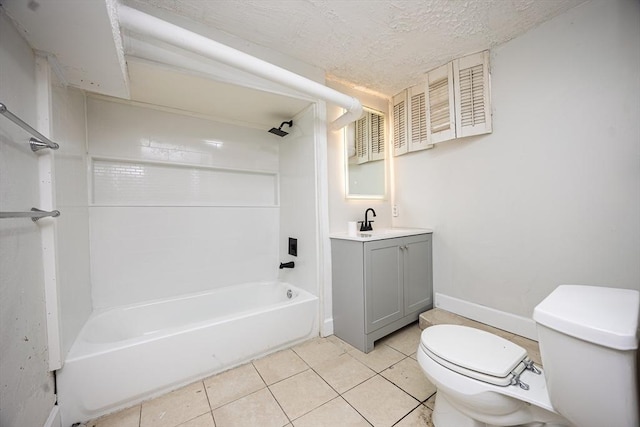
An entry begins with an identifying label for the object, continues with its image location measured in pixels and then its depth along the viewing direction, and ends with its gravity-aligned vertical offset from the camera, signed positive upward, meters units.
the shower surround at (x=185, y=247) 1.31 -0.31
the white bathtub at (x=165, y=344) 1.16 -0.86
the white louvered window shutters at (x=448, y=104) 1.87 +0.95
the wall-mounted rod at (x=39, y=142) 0.86 +0.32
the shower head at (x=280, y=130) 2.21 +0.80
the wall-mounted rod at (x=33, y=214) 0.72 +0.01
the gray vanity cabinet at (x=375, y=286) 1.73 -0.64
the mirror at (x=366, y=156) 2.27 +0.58
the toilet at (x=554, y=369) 0.65 -0.63
